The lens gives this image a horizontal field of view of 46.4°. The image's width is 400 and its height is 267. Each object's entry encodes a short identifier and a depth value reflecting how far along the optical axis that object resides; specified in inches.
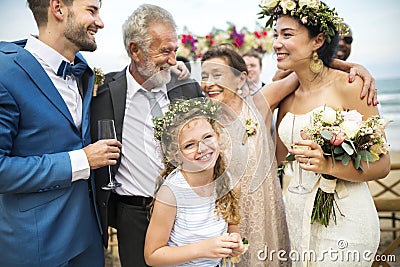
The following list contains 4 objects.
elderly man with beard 76.7
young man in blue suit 66.8
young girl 67.2
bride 80.4
